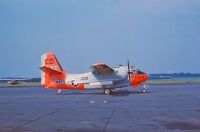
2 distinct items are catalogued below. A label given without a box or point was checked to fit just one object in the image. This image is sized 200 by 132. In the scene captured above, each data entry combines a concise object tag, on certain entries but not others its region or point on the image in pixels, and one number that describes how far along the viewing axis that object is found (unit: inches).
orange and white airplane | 1769.2
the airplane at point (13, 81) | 4325.1
